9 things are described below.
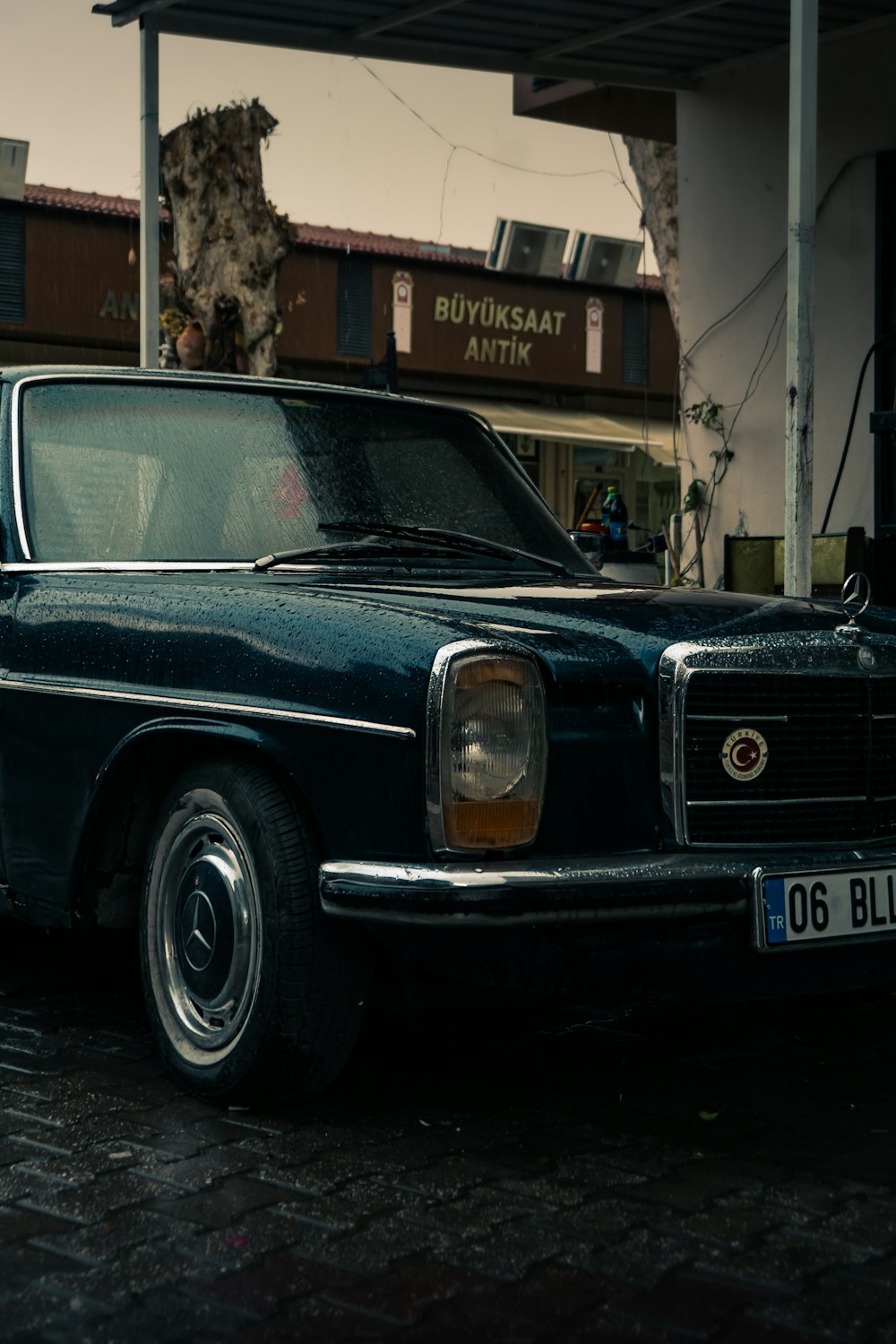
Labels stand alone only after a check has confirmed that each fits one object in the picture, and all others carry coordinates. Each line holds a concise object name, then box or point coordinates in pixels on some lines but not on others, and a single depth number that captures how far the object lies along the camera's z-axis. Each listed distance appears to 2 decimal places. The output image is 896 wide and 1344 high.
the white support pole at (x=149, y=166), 10.70
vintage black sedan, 3.48
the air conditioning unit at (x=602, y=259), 29.81
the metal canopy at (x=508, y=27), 10.19
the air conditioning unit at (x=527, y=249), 27.89
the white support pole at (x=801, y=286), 7.93
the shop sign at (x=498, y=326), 28.55
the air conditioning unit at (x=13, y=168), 23.17
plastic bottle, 10.62
